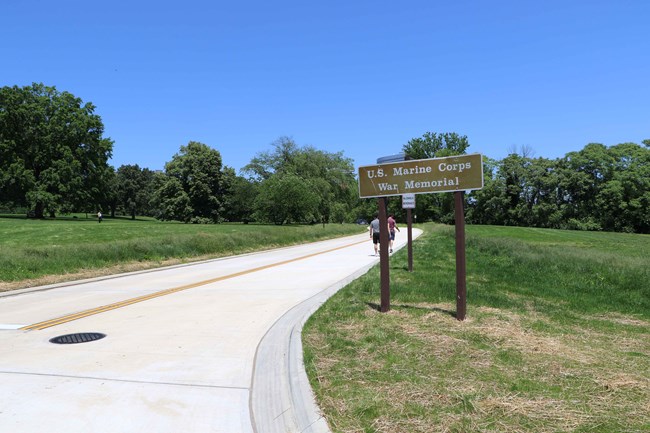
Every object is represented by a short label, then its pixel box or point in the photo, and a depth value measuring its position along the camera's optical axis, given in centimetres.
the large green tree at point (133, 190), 11044
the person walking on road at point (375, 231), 2047
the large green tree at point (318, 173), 6469
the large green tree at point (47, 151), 5781
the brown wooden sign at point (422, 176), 702
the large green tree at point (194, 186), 8169
